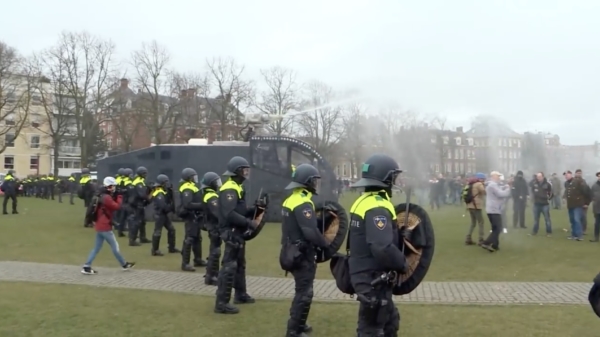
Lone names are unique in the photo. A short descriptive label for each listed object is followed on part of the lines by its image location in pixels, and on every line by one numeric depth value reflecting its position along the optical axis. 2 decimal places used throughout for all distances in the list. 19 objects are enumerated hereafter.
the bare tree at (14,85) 46.84
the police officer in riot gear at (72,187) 35.62
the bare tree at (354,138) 26.92
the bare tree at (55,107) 50.25
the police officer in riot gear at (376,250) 4.93
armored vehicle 20.72
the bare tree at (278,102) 50.38
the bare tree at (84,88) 51.44
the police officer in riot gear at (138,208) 15.89
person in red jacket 11.14
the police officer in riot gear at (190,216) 11.72
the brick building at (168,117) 53.12
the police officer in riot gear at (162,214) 13.72
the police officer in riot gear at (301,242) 6.58
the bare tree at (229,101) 53.41
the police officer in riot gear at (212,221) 9.80
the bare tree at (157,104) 53.22
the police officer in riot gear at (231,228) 8.10
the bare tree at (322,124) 31.35
